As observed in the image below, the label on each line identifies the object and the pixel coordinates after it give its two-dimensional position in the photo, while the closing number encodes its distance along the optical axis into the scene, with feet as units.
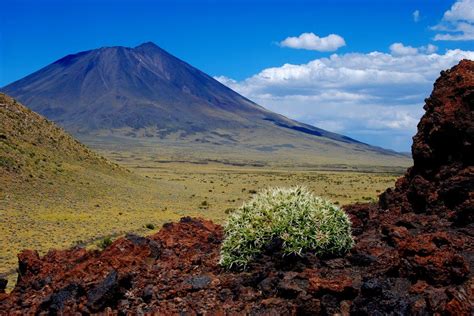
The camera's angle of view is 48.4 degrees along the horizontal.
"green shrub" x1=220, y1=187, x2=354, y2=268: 27.40
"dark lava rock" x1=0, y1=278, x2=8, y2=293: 31.89
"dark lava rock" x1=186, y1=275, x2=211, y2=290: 26.63
